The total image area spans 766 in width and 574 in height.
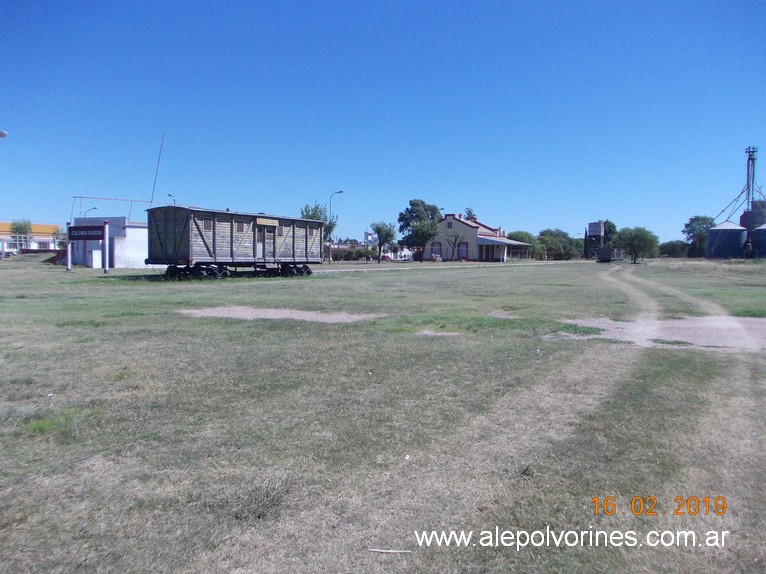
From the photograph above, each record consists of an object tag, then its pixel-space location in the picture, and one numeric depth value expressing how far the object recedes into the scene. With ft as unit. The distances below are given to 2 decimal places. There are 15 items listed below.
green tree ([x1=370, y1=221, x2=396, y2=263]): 266.16
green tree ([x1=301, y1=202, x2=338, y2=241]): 218.38
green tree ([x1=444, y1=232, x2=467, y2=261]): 320.50
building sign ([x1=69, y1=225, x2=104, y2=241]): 110.01
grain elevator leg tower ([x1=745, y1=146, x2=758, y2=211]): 300.61
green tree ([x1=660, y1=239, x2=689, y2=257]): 451.32
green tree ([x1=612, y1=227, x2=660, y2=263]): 322.14
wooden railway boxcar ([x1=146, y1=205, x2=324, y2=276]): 92.58
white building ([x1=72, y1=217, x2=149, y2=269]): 143.53
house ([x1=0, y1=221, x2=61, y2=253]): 232.32
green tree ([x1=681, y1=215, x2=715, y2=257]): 401.70
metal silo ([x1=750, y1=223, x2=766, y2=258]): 259.19
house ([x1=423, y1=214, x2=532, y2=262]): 317.01
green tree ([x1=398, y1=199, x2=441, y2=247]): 303.89
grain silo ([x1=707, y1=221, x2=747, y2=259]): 272.31
